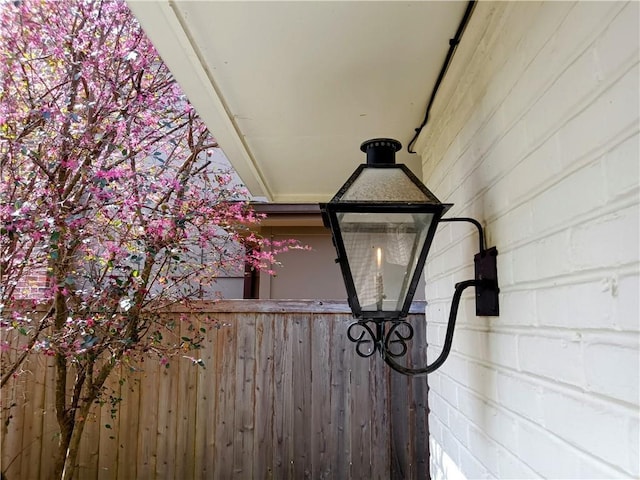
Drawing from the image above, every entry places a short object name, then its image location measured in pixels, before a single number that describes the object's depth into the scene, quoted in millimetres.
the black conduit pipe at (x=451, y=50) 1118
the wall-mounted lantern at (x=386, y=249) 1151
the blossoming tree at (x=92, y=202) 2408
